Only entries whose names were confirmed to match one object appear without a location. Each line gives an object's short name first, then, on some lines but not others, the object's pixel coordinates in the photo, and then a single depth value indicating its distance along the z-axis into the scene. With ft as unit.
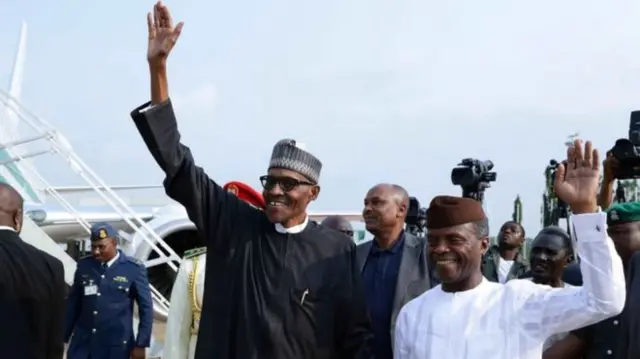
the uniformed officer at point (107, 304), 22.12
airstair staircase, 33.53
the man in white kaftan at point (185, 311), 12.91
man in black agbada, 10.24
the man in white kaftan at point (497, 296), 8.13
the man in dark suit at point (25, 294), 13.00
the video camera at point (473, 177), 14.87
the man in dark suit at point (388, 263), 13.14
